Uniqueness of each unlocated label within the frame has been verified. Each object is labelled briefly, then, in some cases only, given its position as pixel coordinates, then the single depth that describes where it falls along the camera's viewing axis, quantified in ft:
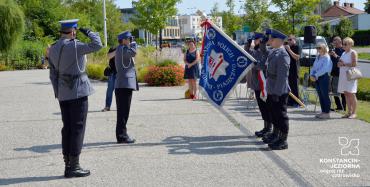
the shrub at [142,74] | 69.85
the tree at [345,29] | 194.59
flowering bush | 64.85
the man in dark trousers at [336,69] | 40.35
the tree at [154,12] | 115.44
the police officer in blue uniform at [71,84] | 21.17
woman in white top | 35.06
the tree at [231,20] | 183.42
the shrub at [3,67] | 121.35
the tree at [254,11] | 114.42
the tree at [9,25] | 123.65
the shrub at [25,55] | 127.65
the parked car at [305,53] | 89.83
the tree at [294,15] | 77.51
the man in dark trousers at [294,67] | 41.16
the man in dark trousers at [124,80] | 27.91
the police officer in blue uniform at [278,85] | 25.72
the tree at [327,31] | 200.73
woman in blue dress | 49.19
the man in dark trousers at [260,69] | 28.60
